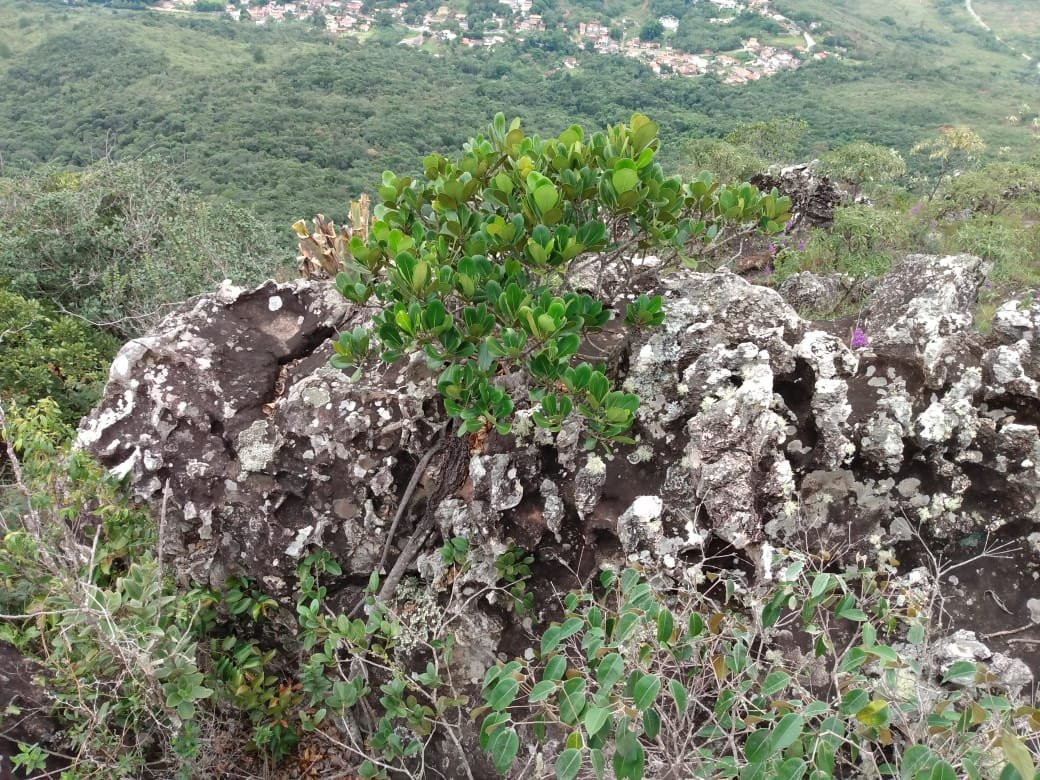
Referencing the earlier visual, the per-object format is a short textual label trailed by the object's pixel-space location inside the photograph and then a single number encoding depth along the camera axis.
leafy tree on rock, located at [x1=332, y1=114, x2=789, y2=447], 2.44
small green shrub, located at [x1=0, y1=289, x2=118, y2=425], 8.24
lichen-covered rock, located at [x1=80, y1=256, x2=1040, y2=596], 2.80
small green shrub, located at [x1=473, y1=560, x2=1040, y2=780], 1.49
